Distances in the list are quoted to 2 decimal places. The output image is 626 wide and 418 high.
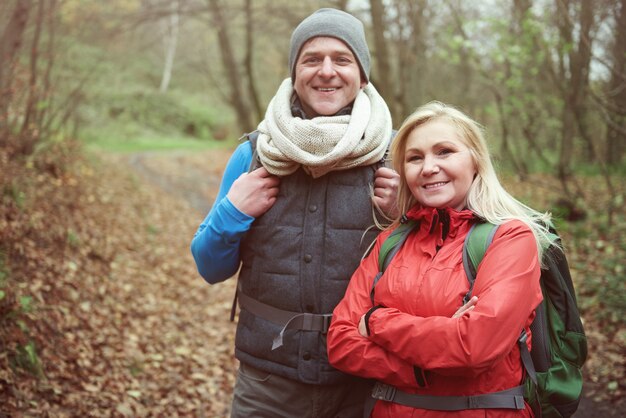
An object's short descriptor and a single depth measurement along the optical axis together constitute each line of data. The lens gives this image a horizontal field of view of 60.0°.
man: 2.39
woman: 1.87
